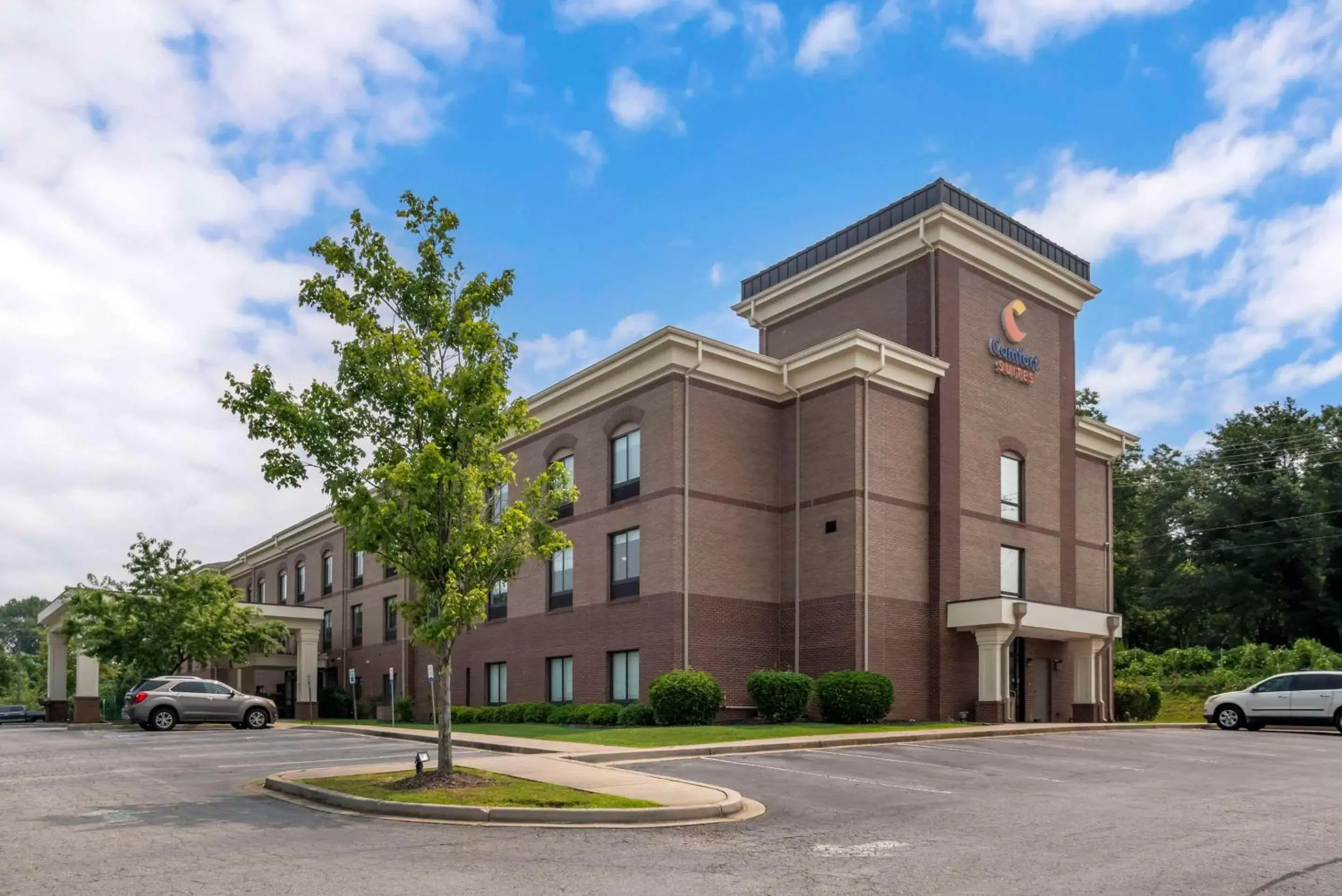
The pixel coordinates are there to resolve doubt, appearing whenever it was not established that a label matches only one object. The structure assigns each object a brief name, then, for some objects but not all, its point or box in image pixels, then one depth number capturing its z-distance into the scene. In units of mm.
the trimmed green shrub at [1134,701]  37156
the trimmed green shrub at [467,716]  38531
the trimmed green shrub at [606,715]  31219
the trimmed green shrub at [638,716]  30062
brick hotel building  31438
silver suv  32875
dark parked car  55219
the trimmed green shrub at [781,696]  29500
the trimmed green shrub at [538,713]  34656
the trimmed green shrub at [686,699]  28828
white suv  27973
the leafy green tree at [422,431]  15906
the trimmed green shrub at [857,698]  28797
